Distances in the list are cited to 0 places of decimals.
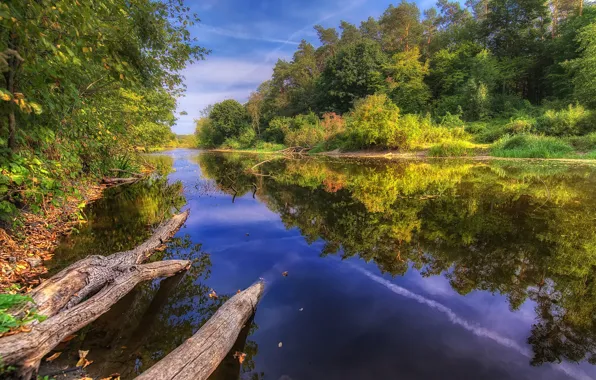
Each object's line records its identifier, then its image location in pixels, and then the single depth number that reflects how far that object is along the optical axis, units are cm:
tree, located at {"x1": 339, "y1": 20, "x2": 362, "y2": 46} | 5871
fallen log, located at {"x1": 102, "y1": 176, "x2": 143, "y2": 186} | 1345
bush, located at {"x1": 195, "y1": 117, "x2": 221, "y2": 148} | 6762
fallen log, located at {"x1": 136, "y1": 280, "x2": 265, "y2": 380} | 227
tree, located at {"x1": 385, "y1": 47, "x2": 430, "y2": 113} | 3888
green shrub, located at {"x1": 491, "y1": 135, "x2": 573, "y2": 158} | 1983
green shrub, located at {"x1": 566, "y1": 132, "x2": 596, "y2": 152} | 1884
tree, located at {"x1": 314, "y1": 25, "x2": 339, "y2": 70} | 6178
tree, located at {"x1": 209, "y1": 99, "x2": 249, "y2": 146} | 6122
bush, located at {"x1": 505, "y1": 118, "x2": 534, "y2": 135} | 2316
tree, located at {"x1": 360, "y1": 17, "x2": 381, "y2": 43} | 5630
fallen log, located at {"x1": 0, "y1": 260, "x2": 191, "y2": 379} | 204
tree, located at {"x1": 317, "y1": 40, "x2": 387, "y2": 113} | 4472
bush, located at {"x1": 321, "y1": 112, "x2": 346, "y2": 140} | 3395
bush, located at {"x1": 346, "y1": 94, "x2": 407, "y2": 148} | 2633
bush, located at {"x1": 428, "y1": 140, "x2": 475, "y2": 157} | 2353
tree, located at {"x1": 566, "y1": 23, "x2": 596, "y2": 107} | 2298
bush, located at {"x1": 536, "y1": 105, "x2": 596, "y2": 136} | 2083
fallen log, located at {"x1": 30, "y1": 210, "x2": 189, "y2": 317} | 289
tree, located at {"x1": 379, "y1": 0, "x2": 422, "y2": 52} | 4794
